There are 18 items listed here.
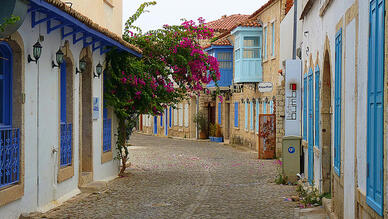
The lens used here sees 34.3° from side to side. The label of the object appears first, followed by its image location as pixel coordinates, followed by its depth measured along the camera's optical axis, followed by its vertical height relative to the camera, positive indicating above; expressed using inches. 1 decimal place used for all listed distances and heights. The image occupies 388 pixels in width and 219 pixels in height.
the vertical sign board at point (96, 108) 567.4 -2.0
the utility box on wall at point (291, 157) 597.9 -48.4
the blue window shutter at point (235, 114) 1384.7 -17.6
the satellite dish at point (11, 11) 312.5 +47.4
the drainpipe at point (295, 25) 707.4 +91.4
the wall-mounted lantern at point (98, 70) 569.0 +32.1
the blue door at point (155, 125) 2067.1 -64.7
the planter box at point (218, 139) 1521.5 -79.7
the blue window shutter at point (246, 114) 1267.2 -17.1
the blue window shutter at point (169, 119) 1915.6 -39.8
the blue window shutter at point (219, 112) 1555.1 -16.0
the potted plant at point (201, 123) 1619.1 -44.1
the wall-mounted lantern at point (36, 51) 385.7 +33.7
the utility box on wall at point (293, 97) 621.9 +9.1
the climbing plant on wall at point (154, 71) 630.5 +38.8
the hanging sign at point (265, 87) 751.1 +22.9
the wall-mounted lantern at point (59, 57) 442.3 +34.3
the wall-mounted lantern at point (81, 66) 507.5 +32.4
